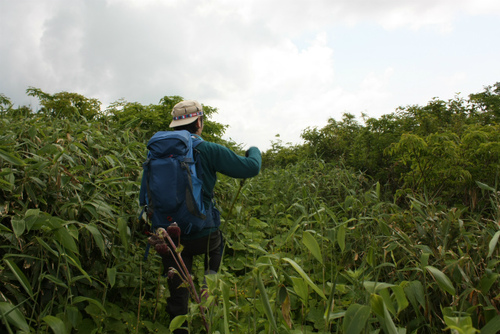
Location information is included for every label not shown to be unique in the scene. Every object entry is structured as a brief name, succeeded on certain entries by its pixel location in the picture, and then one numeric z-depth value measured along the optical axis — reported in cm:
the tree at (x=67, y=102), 629
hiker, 234
